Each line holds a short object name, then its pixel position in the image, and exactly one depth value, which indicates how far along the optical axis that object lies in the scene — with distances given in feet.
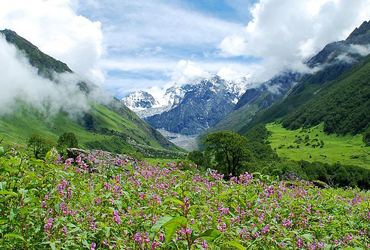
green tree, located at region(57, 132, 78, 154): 465.47
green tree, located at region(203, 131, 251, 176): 252.01
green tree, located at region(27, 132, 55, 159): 401.70
